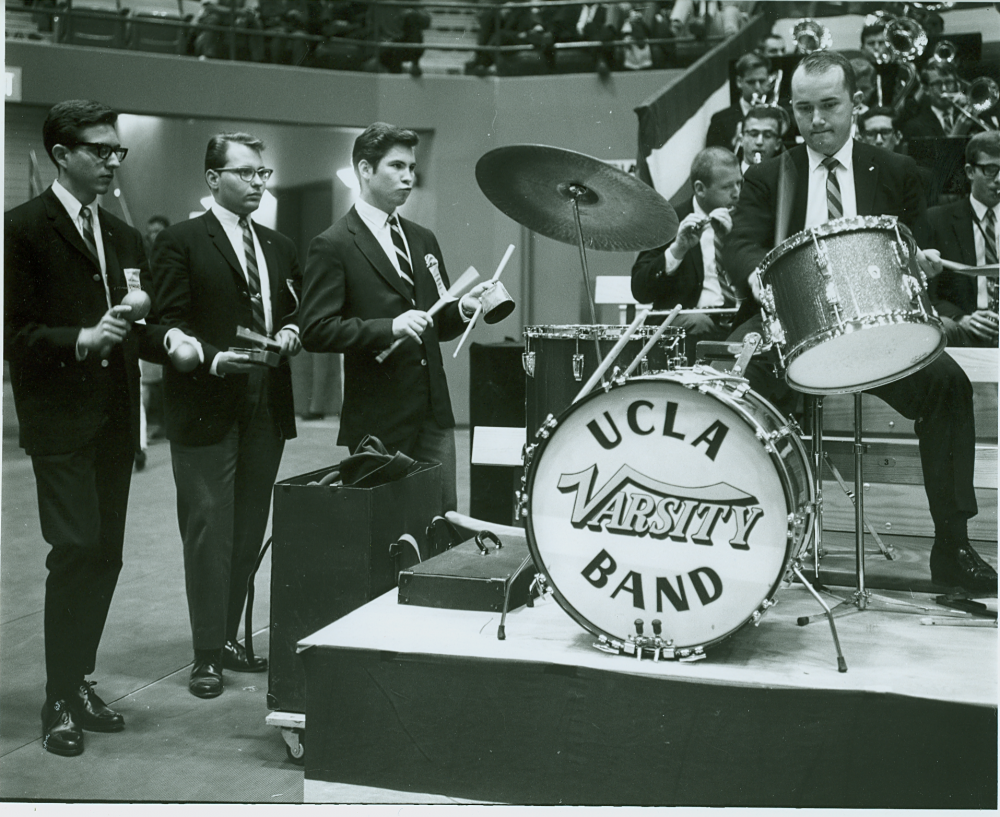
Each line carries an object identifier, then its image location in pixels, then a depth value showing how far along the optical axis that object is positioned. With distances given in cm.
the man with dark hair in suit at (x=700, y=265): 367
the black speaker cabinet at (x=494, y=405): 460
